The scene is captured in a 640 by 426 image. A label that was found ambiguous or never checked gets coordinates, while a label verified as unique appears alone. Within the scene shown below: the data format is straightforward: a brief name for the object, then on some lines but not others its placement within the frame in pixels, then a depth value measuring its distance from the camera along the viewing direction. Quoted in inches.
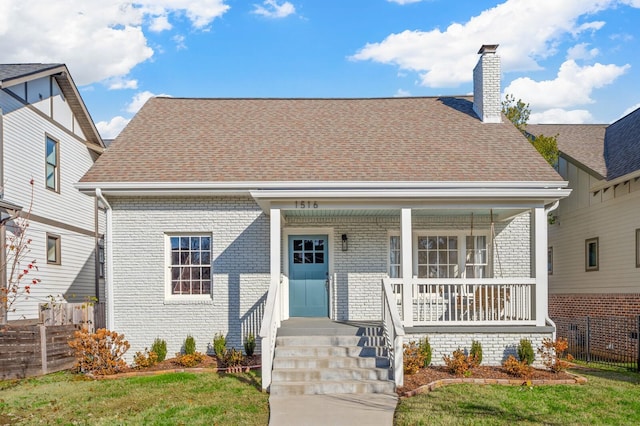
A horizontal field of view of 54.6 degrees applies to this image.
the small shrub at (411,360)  407.5
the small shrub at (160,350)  483.5
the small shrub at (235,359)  455.2
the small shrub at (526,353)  436.9
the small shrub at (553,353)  427.8
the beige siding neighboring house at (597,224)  593.3
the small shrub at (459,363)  410.0
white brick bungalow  452.1
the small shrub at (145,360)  464.8
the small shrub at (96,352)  452.4
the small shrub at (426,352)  428.5
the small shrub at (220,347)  475.3
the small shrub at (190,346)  487.0
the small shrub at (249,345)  480.4
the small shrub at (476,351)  435.0
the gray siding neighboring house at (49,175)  596.1
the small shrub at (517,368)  410.0
